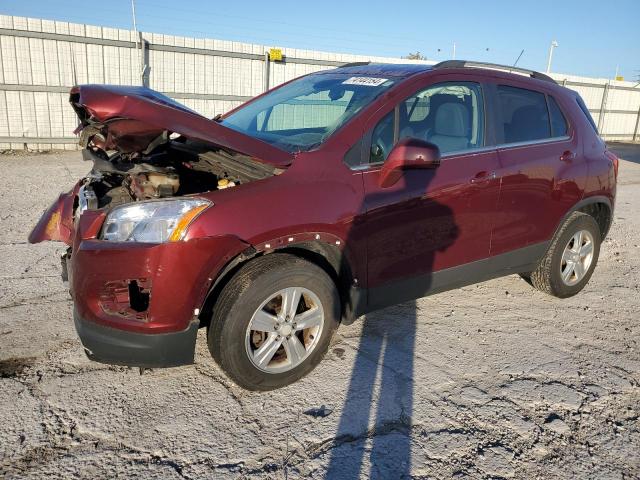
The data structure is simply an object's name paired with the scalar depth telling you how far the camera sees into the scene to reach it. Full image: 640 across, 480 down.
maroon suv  2.63
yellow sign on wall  14.16
